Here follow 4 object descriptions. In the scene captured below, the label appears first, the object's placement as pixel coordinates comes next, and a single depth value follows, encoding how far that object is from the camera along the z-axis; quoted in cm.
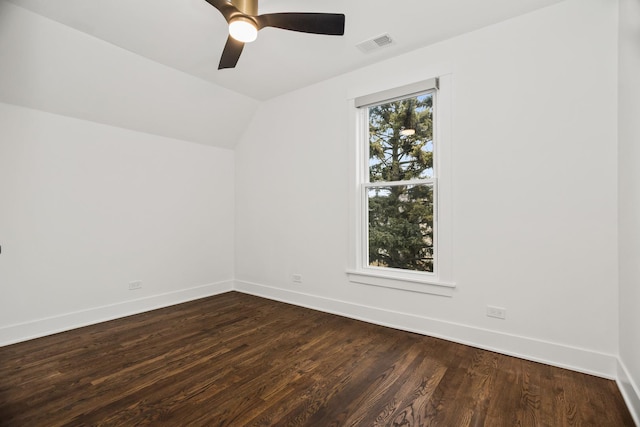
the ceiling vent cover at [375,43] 287
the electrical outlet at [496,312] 261
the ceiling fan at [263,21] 200
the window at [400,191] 304
